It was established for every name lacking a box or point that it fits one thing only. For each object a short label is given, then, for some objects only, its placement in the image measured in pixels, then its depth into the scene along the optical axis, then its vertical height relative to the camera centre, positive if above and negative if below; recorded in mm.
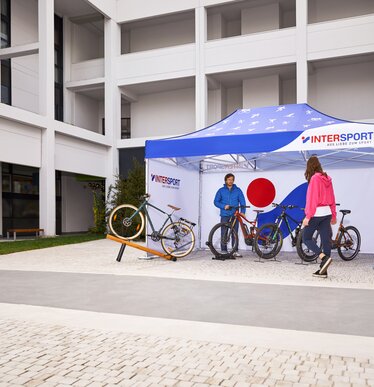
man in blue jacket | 10430 +22
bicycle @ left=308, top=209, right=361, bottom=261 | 9883 -930
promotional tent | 8047 +901
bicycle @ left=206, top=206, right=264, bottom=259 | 9992 -794
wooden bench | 17906 -1119
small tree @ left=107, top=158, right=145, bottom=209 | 18125 +492
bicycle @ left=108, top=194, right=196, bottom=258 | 9789 -630
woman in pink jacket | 7105 -234
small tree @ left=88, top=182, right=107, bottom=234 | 20812 -658
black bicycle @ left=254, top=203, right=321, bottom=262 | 9703 -858
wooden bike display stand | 9230 -1031
